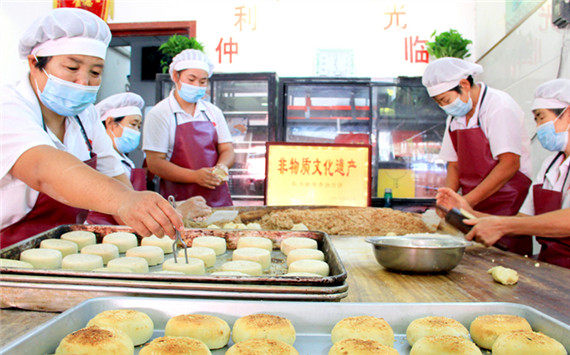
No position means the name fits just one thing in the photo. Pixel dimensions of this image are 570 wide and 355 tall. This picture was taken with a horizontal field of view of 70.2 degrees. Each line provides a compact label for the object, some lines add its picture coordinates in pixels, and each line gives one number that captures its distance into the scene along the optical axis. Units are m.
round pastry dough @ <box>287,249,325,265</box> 1.36
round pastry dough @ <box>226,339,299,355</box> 0.75
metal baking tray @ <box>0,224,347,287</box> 0.91
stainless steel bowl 1.28
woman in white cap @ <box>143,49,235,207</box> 3.06
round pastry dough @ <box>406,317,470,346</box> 0.82
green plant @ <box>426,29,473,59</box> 4.84
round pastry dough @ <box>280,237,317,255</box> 1.51
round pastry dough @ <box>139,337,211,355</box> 0.75
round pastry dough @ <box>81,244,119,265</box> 1.43
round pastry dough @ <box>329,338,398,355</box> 0.76
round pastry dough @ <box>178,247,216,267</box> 1.40
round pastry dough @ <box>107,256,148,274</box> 1.27
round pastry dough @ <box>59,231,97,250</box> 1.53
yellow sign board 2.95
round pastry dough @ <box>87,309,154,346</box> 0.81
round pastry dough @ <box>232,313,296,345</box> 0.80
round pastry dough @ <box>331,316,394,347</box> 0.81
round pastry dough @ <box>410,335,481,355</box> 0.77
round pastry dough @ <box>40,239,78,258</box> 1.41
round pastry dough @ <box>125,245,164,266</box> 1.45
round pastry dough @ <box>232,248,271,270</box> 1.39
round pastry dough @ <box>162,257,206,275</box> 1.27
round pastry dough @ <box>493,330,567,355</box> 0.74
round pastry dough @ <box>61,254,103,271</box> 1.26
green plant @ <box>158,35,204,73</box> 5.03
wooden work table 0.93
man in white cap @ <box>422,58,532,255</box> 2.45
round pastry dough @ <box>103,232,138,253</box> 1.56
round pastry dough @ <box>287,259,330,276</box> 1.22
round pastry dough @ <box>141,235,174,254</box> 1.63
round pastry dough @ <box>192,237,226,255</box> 1.53
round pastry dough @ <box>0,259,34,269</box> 1.12
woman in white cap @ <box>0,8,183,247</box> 1.24
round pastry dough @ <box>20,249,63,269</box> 1.28
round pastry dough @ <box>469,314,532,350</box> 0.83
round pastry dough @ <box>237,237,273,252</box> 1.55
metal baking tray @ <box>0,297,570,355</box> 0.87
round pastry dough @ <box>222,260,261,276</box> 1.25
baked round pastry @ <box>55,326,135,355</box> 0.73
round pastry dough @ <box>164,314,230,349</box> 0.82
